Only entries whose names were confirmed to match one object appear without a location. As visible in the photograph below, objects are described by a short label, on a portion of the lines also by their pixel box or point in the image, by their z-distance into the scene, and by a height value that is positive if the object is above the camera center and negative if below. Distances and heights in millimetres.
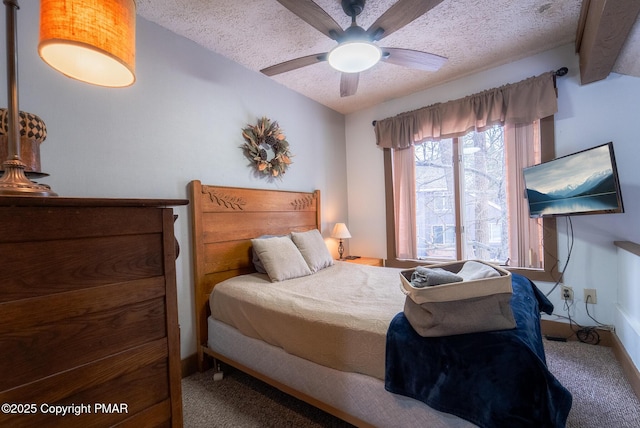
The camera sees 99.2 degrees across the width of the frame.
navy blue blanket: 958 -645
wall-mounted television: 1991 +171
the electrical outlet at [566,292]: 2502 -801
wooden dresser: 651 -258
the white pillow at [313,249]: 2613 -360
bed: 1075 -646
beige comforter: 1351 -582
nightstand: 3365 -625
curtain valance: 2535 +1022
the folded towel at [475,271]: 1282 -321
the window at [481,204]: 2660 +54
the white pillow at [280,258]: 2271 -385
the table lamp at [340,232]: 3451 -249
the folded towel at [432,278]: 1188 -306
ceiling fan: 1547 +1134
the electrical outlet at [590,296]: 2404 -804
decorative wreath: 2693 +702
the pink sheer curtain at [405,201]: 3432 +123
